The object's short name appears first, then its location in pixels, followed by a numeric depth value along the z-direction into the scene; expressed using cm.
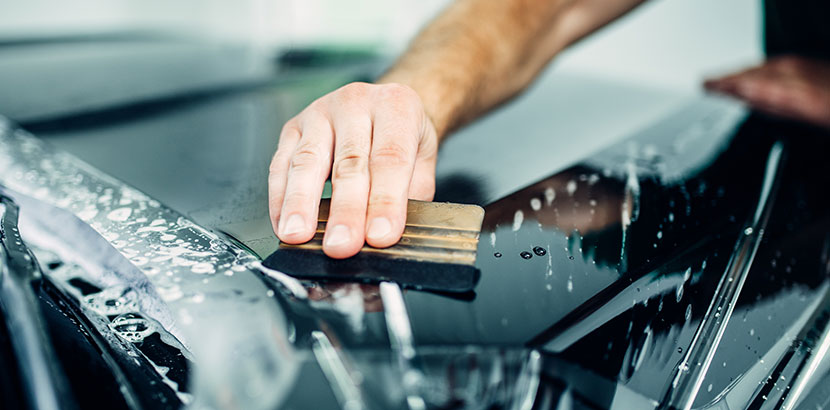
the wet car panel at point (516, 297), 40
